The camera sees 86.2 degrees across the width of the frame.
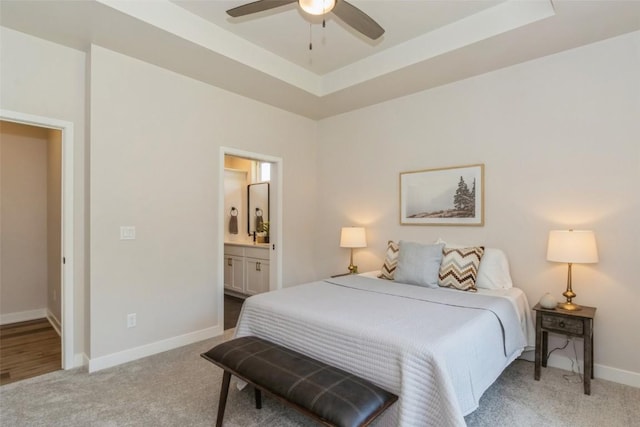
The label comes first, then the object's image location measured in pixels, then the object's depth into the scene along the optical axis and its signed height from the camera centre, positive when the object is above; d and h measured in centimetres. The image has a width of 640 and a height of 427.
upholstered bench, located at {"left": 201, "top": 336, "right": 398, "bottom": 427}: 147 -85
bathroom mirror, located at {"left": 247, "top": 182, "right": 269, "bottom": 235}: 530 +5
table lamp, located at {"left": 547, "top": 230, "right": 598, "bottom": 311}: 247 -27
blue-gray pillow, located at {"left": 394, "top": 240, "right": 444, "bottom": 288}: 302 -49
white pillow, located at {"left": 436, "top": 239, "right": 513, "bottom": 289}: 297 -53
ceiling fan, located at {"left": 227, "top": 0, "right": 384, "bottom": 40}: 197 +119
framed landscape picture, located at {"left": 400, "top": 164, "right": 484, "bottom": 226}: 332 +15
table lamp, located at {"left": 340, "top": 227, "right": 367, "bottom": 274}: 402 -33
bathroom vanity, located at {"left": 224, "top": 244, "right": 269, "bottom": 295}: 461 -85
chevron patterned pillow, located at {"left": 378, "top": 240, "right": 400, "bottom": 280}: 341 -53
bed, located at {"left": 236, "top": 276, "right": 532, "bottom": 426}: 160 -71
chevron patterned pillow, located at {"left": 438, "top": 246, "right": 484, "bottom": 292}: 295 -51
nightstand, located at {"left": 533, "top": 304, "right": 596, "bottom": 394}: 242 -85
